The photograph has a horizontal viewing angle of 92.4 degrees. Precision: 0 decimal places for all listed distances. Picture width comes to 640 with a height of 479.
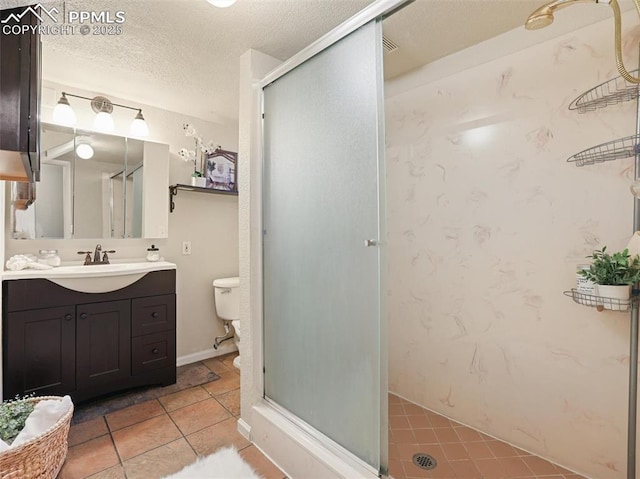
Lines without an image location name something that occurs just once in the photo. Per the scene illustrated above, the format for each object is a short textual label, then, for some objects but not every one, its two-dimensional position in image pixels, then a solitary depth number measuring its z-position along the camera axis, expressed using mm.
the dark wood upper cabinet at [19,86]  794
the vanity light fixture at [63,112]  2234
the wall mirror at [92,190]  2207
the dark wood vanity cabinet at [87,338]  1824
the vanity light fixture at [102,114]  2414
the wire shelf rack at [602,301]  1259
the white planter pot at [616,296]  1253
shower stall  1306
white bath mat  1496
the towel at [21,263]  1949
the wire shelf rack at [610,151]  1337
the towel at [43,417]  1397
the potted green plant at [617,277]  1253
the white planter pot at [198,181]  2822
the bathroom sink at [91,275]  1906
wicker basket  1283
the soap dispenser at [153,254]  2607
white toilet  2924
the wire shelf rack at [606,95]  1349
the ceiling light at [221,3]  1360
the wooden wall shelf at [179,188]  2724
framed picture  2973
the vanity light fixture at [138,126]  2562
